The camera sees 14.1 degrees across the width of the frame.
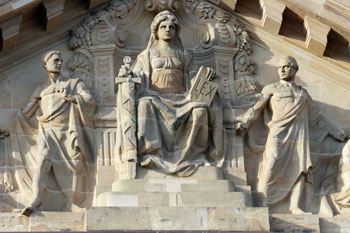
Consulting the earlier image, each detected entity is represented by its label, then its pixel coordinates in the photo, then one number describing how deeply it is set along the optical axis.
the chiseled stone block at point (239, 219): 22.31
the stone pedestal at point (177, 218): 22.08
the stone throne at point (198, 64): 22.42
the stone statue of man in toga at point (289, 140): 23.59
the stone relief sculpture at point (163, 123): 23.19
